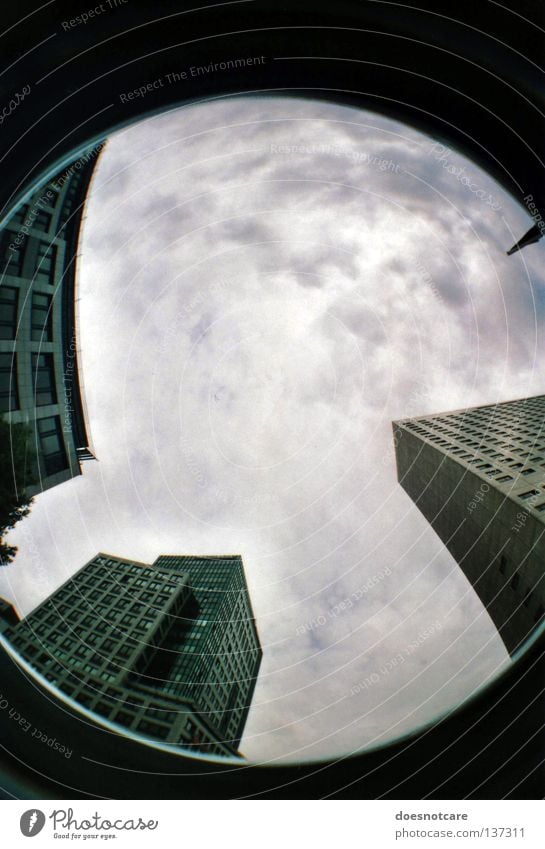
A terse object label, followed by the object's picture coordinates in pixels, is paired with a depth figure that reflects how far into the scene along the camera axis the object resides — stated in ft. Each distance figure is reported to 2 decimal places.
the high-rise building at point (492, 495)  79.36
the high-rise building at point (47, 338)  46.88
